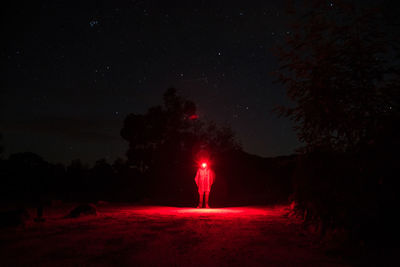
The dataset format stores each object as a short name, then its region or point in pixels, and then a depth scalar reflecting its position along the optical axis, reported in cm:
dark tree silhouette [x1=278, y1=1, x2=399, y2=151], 546
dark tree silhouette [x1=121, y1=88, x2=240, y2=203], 2606
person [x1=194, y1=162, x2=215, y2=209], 1515
